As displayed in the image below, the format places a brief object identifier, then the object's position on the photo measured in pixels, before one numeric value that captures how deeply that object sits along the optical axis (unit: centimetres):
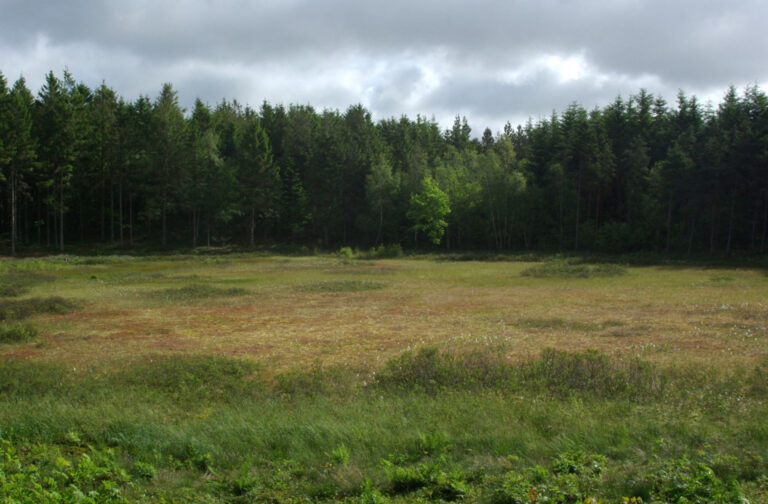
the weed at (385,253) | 6419
